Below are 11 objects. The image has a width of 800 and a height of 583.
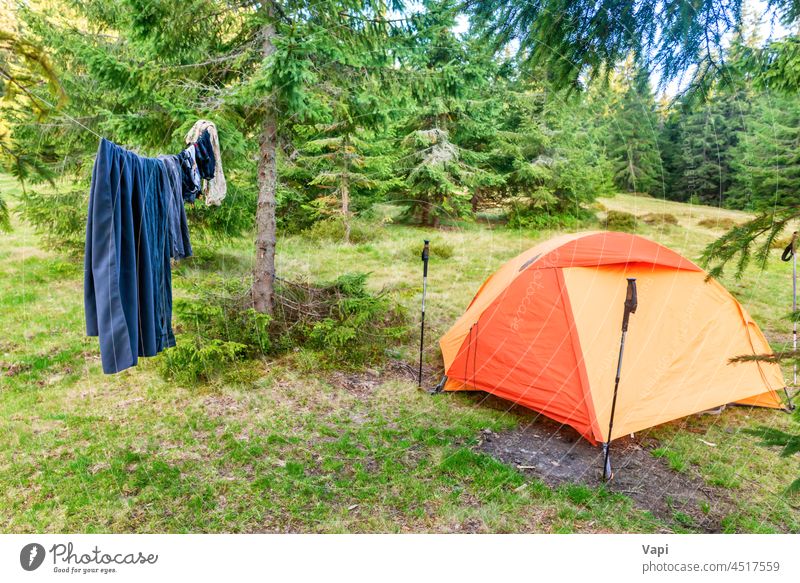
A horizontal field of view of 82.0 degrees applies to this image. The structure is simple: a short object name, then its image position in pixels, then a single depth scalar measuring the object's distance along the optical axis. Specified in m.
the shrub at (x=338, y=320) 4.66
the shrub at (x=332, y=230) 6.30
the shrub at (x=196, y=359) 4.06
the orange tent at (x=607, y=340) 3.41
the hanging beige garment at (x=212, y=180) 2.89
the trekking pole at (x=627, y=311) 2.64
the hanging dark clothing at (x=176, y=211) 2.54
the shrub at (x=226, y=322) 4.20
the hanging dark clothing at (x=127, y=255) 2.03
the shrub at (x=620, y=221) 5.45
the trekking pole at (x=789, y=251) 2.38
